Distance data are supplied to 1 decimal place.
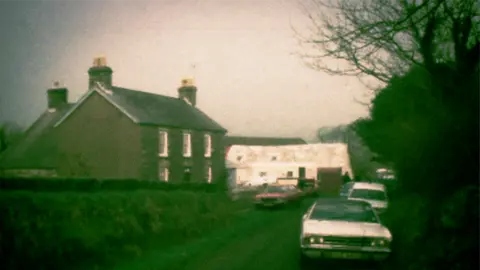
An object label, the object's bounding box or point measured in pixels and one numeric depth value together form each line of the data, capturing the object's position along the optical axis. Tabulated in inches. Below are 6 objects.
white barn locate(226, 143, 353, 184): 2974.9
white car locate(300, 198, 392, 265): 434.6
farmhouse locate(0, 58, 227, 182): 1449.3
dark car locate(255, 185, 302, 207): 1205.7
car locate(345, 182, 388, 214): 873.3
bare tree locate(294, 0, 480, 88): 406.6
